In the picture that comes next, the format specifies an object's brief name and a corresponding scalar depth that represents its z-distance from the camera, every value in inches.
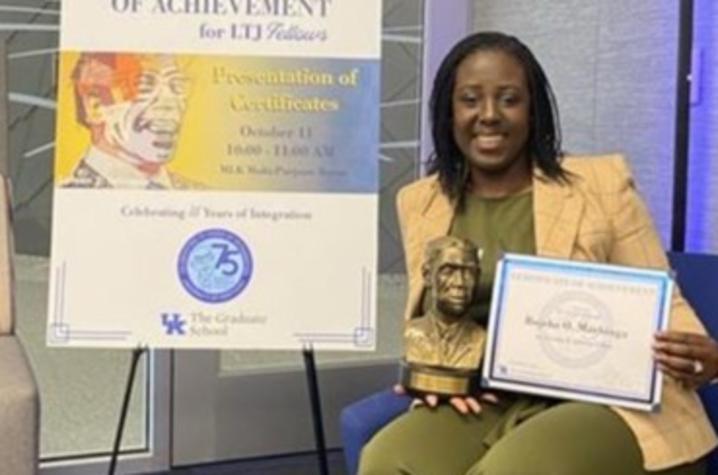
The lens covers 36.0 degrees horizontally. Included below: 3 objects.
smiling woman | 71.2
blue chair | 82.3
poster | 91.4
